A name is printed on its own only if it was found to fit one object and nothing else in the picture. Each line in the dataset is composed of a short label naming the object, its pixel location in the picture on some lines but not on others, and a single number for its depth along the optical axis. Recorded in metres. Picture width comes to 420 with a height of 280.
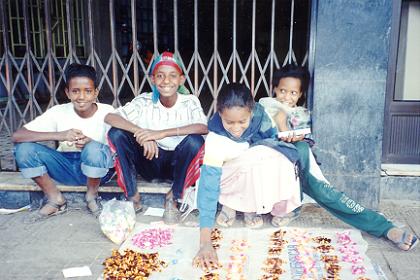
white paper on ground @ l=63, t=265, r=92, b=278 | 2.68
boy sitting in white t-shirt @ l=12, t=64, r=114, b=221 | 3.38
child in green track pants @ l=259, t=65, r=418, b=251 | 3.07
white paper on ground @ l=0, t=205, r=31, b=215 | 3.69
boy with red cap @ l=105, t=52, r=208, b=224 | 3.33
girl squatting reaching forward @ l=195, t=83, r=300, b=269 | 2.85
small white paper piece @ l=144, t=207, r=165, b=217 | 3.60
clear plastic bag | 3.07
